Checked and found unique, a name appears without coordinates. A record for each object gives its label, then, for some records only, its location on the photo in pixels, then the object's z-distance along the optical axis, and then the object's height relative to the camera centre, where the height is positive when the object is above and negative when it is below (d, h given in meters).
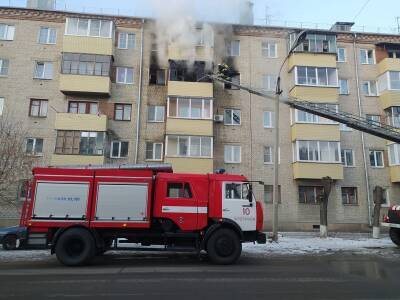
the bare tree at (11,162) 19.45 +2.84
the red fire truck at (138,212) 12.54 +0.21
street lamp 18.44 +2.88
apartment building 27.48 +8.35
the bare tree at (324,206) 21.91 +0.92
